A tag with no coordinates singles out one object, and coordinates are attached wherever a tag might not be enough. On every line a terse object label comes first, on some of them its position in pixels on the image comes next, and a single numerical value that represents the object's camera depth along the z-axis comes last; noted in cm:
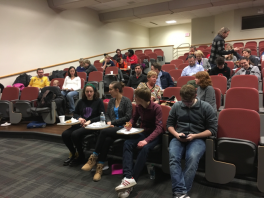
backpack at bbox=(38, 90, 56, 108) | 374
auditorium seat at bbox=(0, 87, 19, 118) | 388
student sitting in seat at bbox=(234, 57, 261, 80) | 349
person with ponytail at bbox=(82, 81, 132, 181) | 218
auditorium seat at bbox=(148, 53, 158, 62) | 779
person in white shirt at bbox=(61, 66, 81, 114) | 428
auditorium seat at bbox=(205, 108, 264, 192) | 168
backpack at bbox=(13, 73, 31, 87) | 521
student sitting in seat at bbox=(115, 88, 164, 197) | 182
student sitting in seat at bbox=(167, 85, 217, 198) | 170
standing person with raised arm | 356
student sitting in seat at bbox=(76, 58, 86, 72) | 561
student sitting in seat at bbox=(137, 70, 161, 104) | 290
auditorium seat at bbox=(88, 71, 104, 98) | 464
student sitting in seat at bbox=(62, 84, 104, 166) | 240
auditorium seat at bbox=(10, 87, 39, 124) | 376
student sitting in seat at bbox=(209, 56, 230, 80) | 362
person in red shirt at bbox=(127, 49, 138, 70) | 640
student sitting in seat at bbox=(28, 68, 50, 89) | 466
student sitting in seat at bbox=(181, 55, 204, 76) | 381
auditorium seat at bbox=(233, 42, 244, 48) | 779
